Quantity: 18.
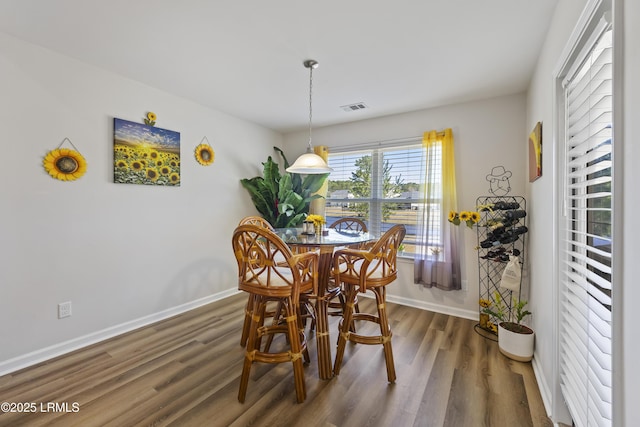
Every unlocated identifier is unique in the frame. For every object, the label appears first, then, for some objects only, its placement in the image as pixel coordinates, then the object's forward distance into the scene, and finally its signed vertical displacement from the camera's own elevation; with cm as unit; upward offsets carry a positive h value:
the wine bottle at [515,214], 245 -2
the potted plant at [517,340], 215 -102
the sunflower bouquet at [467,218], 273 -6
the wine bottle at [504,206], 251 +6
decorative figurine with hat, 291 +33
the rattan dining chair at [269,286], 169 -46
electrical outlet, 228 -79
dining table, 196 -47
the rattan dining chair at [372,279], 191 -47
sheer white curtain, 311 -11
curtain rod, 348 +94
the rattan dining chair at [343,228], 239 -19
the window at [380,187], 354 +36
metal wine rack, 271 -44
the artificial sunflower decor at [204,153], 331 +74
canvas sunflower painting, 261 +61
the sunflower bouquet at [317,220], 266 -6
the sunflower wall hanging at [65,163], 220 +42
